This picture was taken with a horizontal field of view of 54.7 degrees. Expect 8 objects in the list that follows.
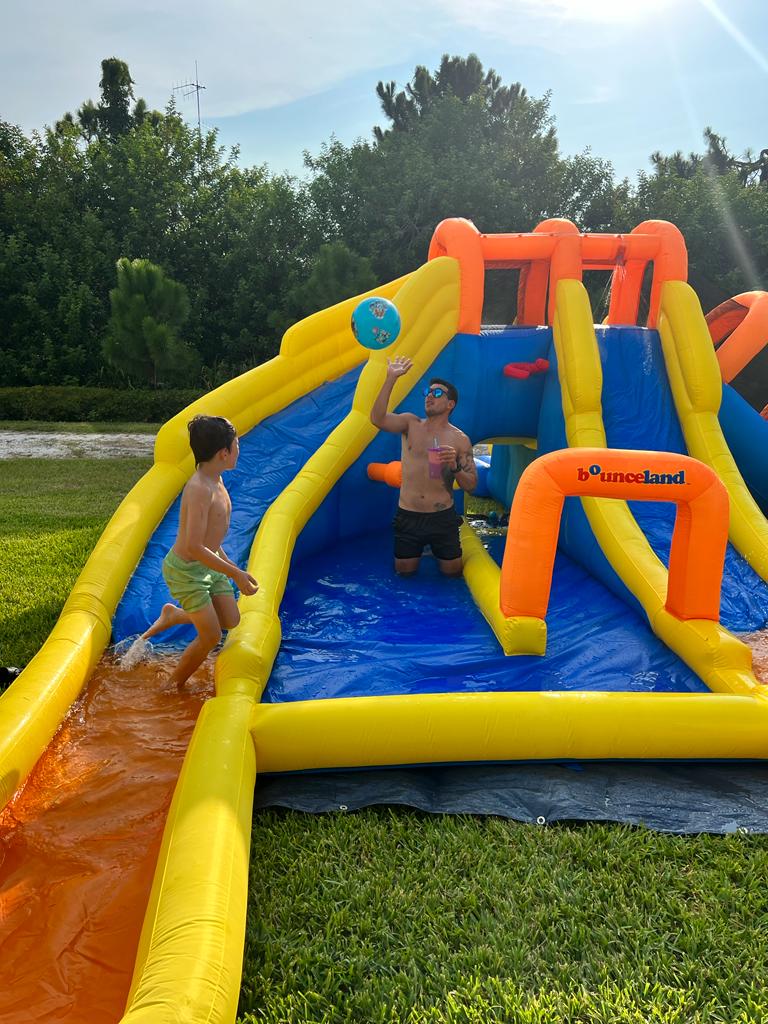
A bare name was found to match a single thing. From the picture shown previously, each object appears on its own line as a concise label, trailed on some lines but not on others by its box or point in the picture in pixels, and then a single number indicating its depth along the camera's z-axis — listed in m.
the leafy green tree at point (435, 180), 20.70
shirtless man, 4.77
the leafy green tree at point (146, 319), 15.73
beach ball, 4.48
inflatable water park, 2.51
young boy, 3.21
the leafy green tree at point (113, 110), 26.38
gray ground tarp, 2.80
